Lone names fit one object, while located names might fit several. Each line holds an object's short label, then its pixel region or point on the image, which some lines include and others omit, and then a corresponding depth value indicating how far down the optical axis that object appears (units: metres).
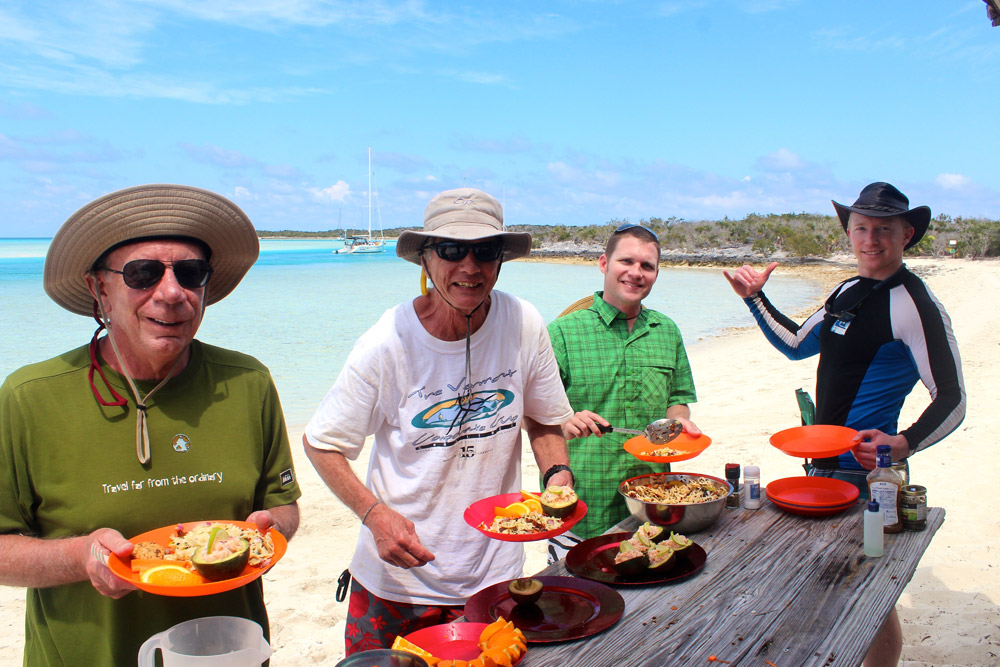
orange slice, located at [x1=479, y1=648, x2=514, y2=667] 1.82
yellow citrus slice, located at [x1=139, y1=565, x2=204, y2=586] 1.80
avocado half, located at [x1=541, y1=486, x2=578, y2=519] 2.40
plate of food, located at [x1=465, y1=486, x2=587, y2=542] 2.31
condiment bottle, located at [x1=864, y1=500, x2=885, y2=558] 2.70
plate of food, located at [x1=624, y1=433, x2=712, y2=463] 3.14
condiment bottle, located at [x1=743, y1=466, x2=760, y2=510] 3.29
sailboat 94.56
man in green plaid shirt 3.53
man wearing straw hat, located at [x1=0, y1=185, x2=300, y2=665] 1.97
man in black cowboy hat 3.19
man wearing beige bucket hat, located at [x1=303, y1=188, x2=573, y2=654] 2.54
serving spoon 3.25
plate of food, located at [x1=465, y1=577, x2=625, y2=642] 2.10
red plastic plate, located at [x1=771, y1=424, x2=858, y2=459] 3.16
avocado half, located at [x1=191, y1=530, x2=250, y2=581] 1.82
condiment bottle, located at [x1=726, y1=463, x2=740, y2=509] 3.31
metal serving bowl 2.90
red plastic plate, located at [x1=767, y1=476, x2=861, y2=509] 3.23
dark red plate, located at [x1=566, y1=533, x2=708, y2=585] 2.49
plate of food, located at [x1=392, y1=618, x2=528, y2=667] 1.83
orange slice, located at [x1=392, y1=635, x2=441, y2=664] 1.78
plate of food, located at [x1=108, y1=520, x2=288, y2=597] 1.78
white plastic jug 1.67
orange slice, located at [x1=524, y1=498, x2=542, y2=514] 2.46
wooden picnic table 2.03
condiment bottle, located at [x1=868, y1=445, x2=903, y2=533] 2.90
